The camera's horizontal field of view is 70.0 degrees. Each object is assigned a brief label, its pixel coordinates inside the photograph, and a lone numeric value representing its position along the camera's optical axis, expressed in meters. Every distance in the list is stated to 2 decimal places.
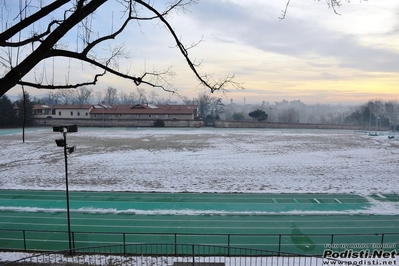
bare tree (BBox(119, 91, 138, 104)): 151.88
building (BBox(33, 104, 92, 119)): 80.81
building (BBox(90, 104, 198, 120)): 78.19
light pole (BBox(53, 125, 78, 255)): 10.29
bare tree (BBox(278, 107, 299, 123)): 113.56
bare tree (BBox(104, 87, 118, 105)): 138.88
